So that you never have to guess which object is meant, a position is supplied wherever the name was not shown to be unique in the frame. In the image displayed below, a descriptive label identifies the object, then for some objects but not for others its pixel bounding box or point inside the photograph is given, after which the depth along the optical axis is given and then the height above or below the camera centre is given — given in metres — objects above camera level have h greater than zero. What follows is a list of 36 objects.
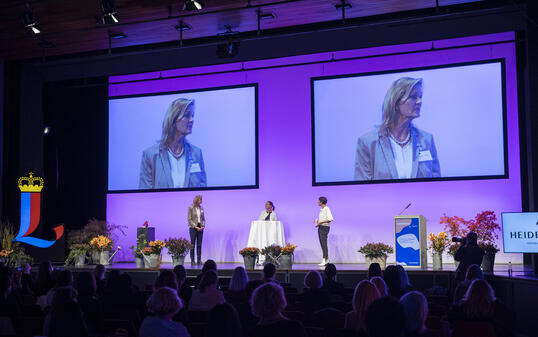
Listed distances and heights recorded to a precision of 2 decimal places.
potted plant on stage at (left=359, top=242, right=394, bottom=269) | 9.90 -0.62
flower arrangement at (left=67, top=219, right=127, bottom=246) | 12.00 -0.29
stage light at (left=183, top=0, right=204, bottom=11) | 8.59 +2.98
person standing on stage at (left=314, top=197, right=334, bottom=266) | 10.84 -0.17
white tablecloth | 11.12 -0.36
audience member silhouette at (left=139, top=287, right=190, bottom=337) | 3.72 -0.62
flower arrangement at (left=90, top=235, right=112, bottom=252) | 11.67 -0.50
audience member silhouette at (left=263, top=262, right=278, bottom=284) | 6.14 -0.58
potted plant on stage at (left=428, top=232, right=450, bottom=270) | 9.71 -0.54
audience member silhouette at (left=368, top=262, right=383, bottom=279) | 6.60 -0.61
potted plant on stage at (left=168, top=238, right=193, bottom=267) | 10.96 -0.57
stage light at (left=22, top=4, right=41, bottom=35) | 9.27 +3.04
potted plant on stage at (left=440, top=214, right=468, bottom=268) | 9.53 -0.27
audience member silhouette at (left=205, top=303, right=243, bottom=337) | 3.36 -0.59
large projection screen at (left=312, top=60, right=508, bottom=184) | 10.99 +1.67
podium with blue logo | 9.80 -0.45
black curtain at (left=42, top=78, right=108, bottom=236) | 13.70 +1.54
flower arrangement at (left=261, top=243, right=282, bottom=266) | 10.33 -0.63
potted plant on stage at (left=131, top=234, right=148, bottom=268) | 11.13 -0.68
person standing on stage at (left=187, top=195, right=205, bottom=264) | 11.54 -0.12
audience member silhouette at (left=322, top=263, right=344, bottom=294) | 6.21 -0.71
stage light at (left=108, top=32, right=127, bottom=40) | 10.66 +3.19
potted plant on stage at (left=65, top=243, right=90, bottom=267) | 11.66 -0.66
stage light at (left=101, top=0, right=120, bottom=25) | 8.76 +2.96
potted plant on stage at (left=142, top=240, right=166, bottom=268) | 10.83 -0.65
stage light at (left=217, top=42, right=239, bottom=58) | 10.62 +2.90
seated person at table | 11.47 +0.04
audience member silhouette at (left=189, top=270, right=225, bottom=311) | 5.23 -0.68
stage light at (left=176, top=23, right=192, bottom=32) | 10.28 +3.21
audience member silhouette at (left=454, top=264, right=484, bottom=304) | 5.78 -0.62
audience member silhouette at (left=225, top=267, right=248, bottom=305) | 5.61 -0.67
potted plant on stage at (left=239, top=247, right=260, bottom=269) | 10.38 -0.69
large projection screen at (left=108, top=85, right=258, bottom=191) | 12.67 +1.64
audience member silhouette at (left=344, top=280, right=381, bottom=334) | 3.79 -0.56
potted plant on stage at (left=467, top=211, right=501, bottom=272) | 9.52 -0.23
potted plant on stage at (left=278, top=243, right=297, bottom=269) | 10.21 -0.71
